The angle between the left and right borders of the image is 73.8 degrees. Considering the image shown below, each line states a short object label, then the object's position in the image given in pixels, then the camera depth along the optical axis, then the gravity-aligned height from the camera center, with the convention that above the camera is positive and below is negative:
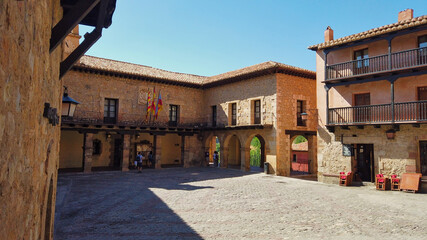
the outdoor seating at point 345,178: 13.01 -1.69
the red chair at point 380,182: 11.82 -1.66
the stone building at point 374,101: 11.58 +1.90
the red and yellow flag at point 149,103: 19.57 +2.44
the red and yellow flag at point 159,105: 19.94 +2.36
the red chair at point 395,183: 11.64 -1.67
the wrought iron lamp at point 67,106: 5.62 +0.62
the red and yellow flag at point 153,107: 19.83 +2.18
